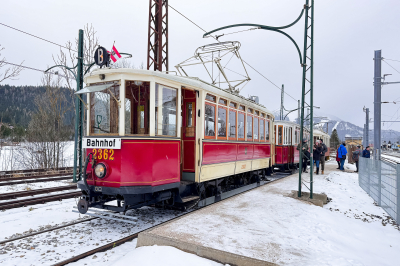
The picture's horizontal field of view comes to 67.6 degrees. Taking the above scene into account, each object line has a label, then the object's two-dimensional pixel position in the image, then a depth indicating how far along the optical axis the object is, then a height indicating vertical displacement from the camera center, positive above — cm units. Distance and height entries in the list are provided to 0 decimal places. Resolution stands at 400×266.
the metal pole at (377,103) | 1320 +159
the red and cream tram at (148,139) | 584 -6
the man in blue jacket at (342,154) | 1695 -92
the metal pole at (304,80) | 826 +162
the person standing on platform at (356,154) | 1833 -99
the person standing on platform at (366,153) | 1552 -78
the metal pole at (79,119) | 1231 +66
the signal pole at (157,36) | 1538 +524
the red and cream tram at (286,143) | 1605 -33
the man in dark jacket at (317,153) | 1449 -75
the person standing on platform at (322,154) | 1474 -84
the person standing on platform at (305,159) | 1472 -112
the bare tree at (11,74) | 1398 +285
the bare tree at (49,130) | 1859 +29
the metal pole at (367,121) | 2418 +146
